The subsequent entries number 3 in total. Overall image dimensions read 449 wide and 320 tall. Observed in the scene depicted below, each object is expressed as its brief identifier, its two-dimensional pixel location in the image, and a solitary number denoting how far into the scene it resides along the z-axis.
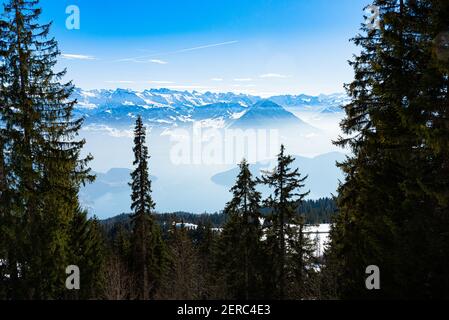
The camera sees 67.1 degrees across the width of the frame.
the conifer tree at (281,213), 23.61
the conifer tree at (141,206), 26.06
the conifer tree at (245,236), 24.97
